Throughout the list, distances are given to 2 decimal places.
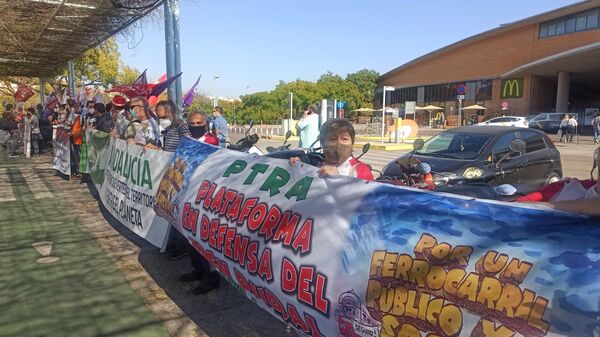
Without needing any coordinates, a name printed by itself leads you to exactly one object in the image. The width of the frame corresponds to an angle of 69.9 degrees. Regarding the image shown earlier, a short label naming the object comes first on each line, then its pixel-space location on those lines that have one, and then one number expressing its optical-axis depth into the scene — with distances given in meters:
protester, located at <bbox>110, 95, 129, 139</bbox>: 7.33
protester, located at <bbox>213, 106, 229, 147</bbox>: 11.46
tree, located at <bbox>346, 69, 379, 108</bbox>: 75.25
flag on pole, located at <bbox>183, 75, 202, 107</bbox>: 11.44
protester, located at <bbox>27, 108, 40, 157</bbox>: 14.52
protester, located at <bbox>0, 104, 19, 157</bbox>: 15.22
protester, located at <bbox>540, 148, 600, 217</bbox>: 1.68
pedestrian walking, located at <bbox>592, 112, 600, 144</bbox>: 24.14
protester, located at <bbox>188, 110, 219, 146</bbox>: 5.19
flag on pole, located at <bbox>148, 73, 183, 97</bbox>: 8.06
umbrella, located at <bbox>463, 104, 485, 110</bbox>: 49.91
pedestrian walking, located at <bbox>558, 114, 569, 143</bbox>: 25.39
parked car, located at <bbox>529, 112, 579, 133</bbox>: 33.06
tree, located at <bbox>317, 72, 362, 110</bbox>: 70.38
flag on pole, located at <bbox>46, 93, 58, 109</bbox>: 17.27
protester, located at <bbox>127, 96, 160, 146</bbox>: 6.20
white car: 33.83
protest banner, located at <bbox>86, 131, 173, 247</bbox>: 4.95
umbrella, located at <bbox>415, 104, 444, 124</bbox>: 54.69
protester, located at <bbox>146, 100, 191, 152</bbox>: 5.18
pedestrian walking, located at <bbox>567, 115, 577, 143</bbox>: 25.44
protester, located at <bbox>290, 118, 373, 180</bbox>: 3.13
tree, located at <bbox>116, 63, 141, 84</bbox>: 35.49
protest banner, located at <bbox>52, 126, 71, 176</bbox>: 9.98
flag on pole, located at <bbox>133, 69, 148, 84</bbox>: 11.55
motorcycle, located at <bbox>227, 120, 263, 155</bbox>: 6.52
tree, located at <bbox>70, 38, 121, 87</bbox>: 23.63
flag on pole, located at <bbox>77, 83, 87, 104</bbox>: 13.36
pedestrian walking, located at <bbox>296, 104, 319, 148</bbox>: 9.73
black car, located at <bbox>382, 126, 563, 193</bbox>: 6.61
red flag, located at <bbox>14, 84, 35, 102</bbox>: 20.55
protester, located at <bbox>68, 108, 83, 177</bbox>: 9.80
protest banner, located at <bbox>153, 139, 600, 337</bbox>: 1.57
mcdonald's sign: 49.66
